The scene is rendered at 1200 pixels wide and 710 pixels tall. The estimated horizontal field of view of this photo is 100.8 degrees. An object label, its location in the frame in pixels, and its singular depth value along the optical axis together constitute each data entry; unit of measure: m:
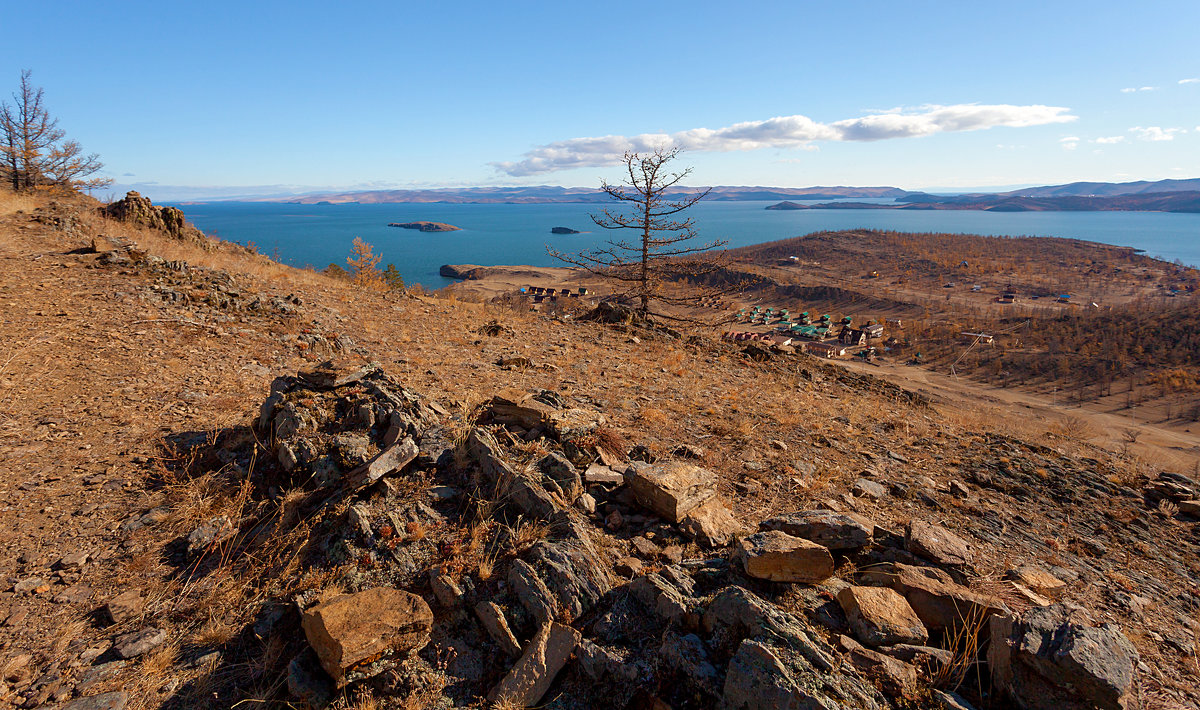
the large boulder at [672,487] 4.51
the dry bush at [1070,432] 10.69
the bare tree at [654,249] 15.34
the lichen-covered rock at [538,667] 2.88
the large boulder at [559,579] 3.38
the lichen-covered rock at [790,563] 3.52
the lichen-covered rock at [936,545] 4.03
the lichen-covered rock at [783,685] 2.50
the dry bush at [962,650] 2.80
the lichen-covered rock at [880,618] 3.05
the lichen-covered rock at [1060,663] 2.61
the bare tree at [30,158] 21.25
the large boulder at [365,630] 2.93
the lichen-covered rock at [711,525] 4.30
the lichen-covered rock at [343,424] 4.62
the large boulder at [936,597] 3.23
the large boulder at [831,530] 4.04
